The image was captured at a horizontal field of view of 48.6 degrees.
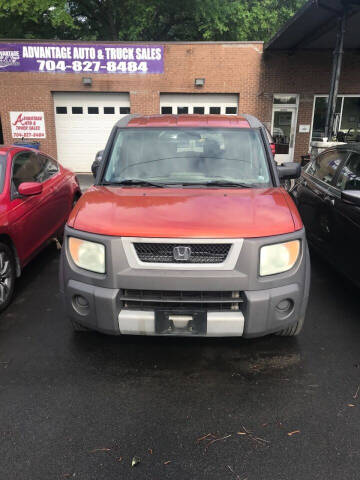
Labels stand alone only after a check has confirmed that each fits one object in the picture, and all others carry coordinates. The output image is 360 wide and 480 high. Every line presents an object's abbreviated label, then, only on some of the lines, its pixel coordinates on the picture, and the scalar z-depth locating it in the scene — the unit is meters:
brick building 14.95
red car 4.13
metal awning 10.45
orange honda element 2.73
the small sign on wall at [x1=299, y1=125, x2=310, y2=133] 15.83
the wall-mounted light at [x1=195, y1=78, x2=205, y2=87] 15.08
